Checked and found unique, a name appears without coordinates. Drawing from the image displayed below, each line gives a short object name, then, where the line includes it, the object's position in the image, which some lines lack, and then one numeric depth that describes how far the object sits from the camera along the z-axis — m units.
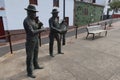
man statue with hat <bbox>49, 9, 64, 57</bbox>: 4.85
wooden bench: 8.50
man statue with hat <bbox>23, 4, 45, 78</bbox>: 3.37
